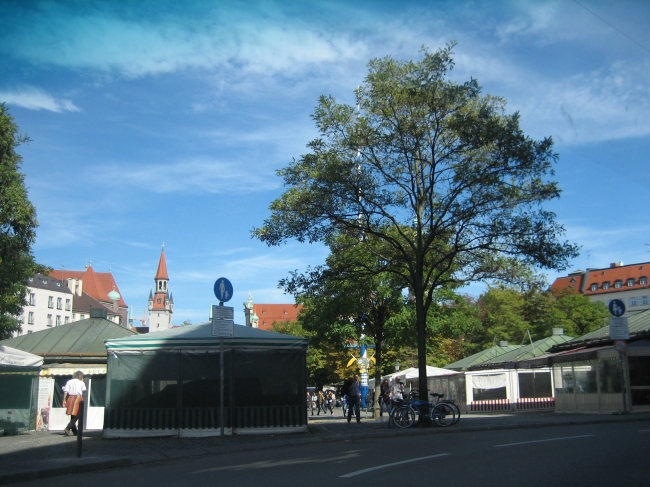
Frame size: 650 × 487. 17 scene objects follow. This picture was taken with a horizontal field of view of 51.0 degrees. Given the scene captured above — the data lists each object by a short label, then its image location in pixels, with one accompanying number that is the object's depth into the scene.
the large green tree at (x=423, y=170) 19.31
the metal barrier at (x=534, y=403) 34.31
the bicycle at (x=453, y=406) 19.88
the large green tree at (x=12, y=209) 21.52
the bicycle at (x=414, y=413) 19.12
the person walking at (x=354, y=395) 23.22
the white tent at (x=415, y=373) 37.93
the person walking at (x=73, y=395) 18.39
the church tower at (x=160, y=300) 191.12
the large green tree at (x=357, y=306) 23.78
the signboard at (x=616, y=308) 22.59
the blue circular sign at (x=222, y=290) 16.34
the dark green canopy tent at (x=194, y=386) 17.41
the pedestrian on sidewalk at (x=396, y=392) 25.67
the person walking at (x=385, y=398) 28.38
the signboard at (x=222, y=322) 15.85
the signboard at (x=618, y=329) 22.25
